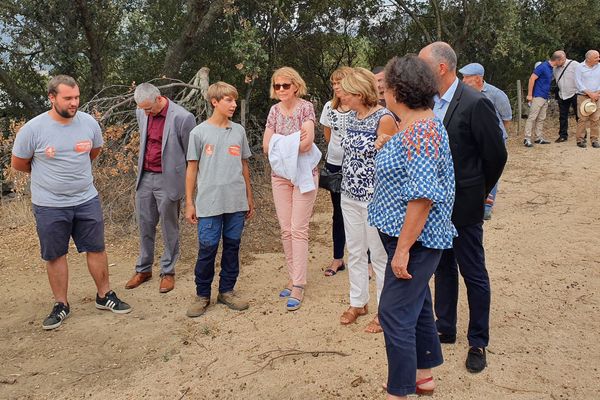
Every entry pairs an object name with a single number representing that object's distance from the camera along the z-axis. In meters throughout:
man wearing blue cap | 6.66
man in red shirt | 4.83
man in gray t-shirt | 4.15
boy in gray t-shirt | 4.30
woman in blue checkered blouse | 2.52
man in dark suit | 3.10
